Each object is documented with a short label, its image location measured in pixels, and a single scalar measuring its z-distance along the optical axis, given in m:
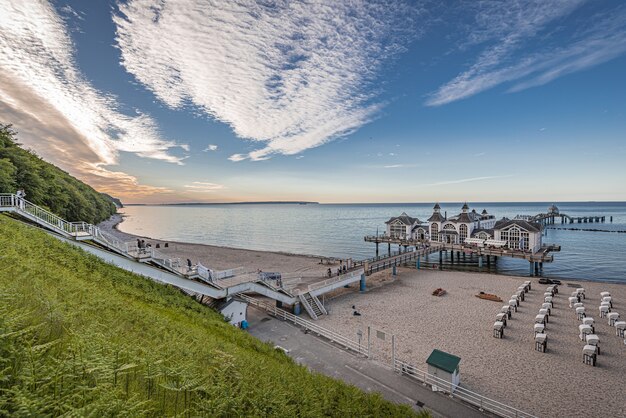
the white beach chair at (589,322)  20.20
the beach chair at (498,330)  19.67
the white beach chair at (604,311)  23.25
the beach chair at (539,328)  19.33
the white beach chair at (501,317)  21.20
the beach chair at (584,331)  18.98
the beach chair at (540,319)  21.26
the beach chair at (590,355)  16.14
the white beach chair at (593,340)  17.25
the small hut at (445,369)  13.09
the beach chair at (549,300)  25.73
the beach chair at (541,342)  17.73
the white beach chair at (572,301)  25.52
